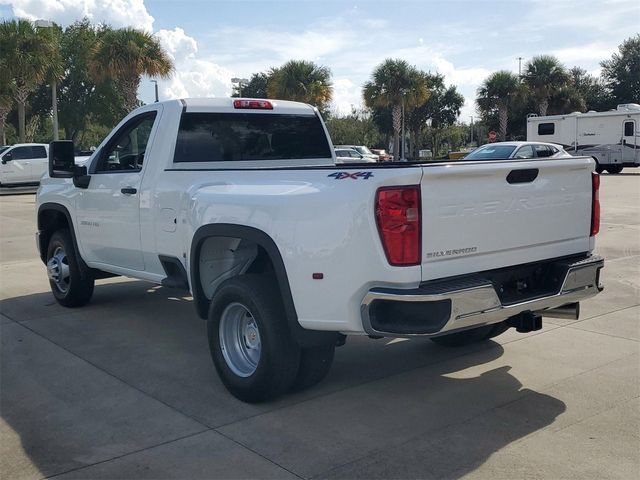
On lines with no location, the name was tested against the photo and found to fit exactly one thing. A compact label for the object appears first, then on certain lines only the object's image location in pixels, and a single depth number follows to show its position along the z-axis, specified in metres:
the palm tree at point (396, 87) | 41.38
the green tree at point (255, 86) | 60.47
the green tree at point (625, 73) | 53.75
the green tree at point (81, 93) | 43.69
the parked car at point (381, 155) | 36.25
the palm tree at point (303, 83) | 35.81
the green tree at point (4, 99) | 31.62
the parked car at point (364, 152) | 32.60
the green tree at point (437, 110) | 58.32
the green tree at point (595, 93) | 55.16
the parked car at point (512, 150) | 18.22
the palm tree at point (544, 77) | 45.53
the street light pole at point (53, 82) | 28.80
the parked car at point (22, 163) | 26.92
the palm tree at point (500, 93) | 45.88
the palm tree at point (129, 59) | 30.81
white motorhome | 31.52
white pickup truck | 3.91
